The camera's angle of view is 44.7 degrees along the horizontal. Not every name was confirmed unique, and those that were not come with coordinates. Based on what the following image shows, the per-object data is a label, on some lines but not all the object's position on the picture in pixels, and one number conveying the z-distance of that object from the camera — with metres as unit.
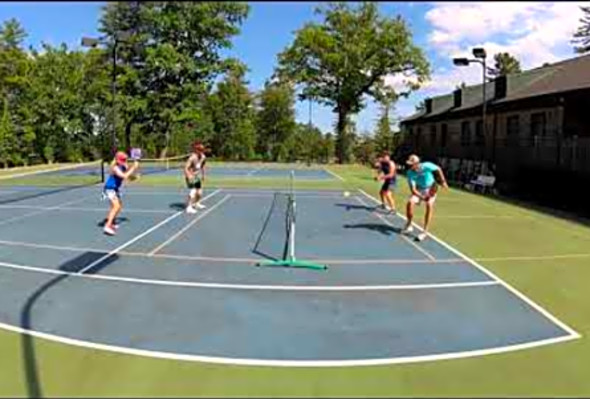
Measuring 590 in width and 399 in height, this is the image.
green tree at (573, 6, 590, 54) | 63.97
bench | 27.88
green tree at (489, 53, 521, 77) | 84.03
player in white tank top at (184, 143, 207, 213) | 17.62
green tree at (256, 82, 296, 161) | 60.69
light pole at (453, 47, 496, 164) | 27.20
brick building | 24.39
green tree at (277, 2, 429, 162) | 55.94
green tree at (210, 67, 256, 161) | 57.00
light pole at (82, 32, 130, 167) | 14.37
